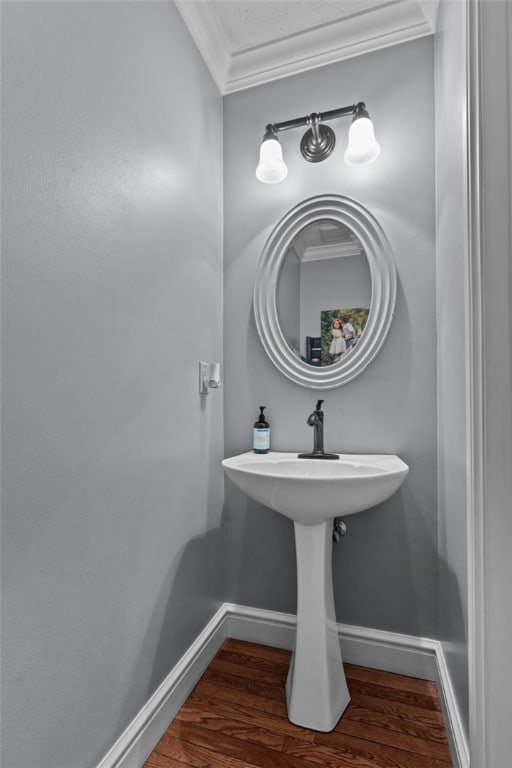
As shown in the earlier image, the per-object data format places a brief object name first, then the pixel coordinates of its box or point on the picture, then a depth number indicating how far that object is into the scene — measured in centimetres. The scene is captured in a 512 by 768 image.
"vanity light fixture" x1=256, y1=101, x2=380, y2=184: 145
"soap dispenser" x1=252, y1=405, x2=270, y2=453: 162
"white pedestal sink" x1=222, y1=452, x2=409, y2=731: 115
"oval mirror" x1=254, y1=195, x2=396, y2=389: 155
